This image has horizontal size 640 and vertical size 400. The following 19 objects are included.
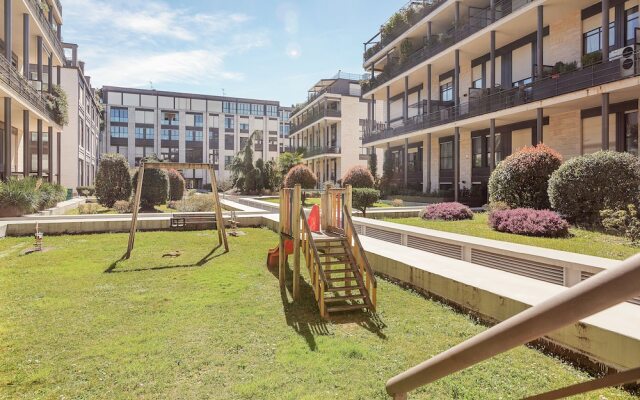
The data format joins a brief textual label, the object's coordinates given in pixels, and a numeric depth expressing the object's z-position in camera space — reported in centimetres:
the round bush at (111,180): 2339
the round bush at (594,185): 1136
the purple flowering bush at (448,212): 1578
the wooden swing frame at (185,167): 1139
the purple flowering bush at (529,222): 1097
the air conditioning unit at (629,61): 1465
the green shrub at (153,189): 2305
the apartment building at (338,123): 5266
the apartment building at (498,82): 1733
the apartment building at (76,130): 4250
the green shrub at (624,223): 962
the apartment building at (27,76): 1930
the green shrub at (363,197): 1842
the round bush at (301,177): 3297
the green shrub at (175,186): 2980
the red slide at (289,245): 866
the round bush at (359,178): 2659
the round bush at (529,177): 1445
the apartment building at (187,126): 7219
